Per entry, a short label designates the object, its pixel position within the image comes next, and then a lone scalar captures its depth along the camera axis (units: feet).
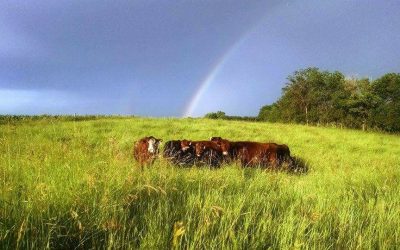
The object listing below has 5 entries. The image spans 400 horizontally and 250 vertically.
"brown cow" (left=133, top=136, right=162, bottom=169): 37.35
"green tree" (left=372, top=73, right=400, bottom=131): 181.78
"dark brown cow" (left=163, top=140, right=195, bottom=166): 37.11
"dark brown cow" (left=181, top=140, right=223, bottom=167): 37.58
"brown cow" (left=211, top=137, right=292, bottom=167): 38.58
